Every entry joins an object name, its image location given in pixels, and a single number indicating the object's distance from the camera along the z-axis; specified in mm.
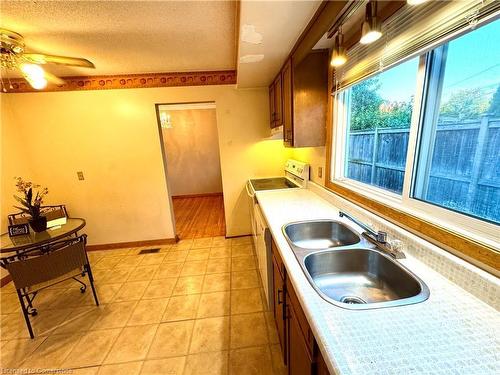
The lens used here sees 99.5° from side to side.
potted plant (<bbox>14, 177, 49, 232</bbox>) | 2107
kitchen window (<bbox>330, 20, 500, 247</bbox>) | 830
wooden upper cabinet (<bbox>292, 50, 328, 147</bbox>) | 1757
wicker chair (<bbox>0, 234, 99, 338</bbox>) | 1696
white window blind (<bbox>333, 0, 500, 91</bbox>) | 744
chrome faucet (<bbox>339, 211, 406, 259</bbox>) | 1039
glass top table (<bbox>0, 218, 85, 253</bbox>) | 1858
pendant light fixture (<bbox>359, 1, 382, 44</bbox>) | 901
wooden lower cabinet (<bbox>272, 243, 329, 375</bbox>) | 763
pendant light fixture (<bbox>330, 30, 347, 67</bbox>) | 1193
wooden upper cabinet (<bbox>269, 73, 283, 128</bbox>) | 2258
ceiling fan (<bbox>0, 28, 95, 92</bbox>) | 1604
